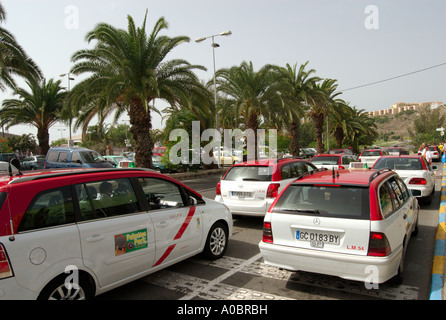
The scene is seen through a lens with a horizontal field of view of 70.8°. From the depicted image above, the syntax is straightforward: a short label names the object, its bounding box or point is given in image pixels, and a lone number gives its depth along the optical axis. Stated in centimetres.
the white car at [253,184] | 694
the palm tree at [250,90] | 2103
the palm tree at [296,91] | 2325
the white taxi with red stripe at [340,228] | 352
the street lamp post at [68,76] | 2631
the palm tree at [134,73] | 1495
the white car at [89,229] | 282
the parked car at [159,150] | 2803
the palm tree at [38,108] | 2522
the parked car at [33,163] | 2477
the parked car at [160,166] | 2156
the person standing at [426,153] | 1777
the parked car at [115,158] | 2260
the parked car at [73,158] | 1606
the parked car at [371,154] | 1577
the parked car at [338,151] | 2365
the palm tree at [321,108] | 2778
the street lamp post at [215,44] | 2122
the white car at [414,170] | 871
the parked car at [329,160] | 1306
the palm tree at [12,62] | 1451
